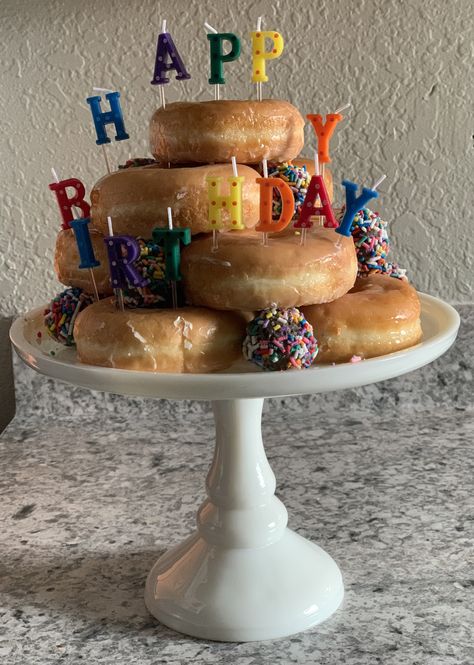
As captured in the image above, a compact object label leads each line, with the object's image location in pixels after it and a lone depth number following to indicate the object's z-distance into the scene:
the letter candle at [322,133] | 0.87
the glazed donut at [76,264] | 0.86
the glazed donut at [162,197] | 0.80
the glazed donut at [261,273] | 0.77
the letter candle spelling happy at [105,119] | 0.90
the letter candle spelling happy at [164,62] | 0.89
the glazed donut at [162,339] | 0.77
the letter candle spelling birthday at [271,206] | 0.79
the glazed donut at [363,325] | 0.79
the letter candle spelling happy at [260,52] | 0.87
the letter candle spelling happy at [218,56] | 0.87
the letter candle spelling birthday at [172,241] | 0.78
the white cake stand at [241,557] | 0.87
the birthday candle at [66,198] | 0.88
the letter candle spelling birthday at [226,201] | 0.78
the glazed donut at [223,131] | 0.84
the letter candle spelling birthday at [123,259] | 0.79
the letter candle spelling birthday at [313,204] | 0.81
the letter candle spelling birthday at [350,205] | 0.81
